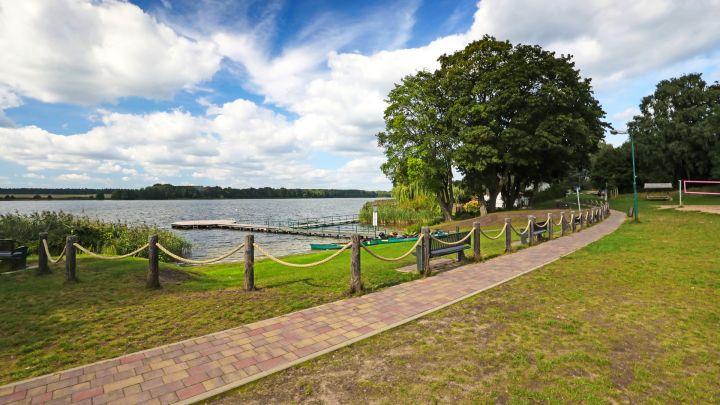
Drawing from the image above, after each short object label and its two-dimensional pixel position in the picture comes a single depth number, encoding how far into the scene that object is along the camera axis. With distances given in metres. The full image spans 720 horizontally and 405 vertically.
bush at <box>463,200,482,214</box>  39.58
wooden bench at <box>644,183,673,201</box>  40.89
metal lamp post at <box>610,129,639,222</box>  21.31
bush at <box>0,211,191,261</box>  14.24
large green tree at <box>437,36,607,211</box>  27.12
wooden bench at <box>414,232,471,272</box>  9.03
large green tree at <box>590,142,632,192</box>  56.27
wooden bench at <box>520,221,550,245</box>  13.95
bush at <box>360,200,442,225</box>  38.81
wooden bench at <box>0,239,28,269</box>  9.64
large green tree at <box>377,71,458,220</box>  30.97
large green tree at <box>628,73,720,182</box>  40.75
